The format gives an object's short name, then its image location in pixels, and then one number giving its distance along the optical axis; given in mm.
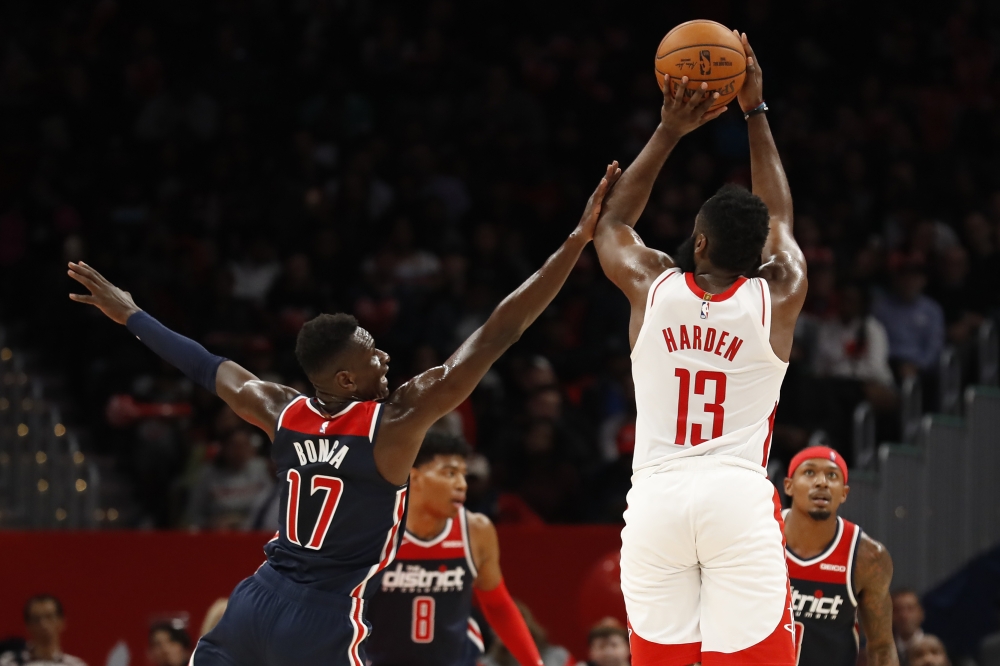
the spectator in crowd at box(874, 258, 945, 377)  22185
